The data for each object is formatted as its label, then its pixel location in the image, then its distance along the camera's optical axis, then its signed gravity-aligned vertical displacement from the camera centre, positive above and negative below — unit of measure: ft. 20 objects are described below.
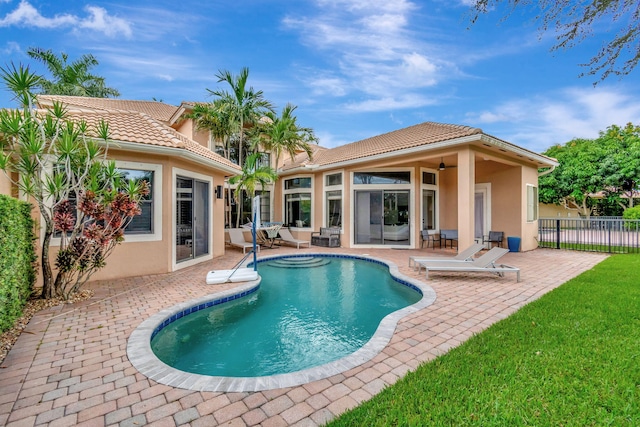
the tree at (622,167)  81.66 +13.62
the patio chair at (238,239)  43.46 -3.69
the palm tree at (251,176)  44.21 +5.89
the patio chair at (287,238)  48.25 -3.86
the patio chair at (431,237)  46.10 -3.62
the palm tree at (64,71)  73.61 +36.90
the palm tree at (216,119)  48.47 +16.04
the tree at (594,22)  15.97 +10.95
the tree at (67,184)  18.06 +2.10
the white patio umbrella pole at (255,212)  26.42 +0.23
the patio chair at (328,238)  47.65 -3.76
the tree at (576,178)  91.61 +11.78
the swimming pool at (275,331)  11.50 -6.65
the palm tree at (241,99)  48.01 +19.25
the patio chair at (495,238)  44.14 -3.47
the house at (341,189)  27.76 +3.71
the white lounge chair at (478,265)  25.64 -4.61
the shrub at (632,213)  65.41 +0.39
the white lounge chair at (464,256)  28.78 -4.12
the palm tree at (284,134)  50.78 +14.40
